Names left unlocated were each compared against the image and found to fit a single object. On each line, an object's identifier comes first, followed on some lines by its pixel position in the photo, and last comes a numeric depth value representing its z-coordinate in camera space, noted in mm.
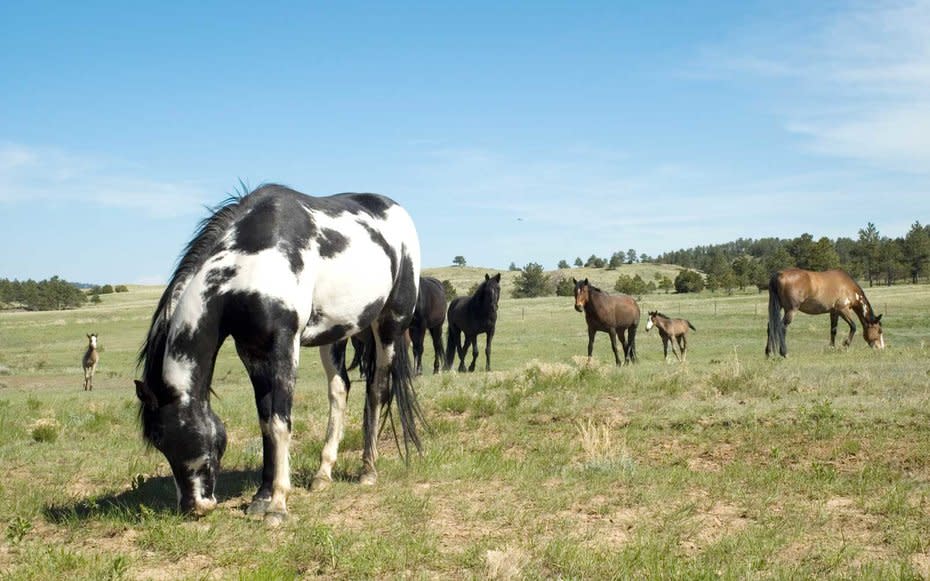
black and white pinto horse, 5746
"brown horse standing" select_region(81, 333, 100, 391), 24656
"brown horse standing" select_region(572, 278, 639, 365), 22875
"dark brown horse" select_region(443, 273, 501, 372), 22391
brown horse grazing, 21516
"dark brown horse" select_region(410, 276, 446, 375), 20156
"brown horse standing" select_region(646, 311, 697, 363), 28141
